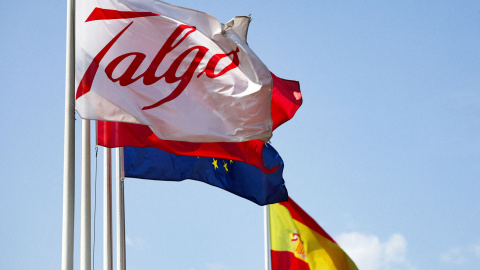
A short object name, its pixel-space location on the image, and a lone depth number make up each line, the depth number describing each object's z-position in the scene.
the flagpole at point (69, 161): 10.30
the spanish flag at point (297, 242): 22.31
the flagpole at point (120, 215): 15.56
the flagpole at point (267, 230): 22.16
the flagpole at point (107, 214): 14.27
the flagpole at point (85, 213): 11.16
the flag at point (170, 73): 11.57
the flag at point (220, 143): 13.03
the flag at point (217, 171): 15.84
